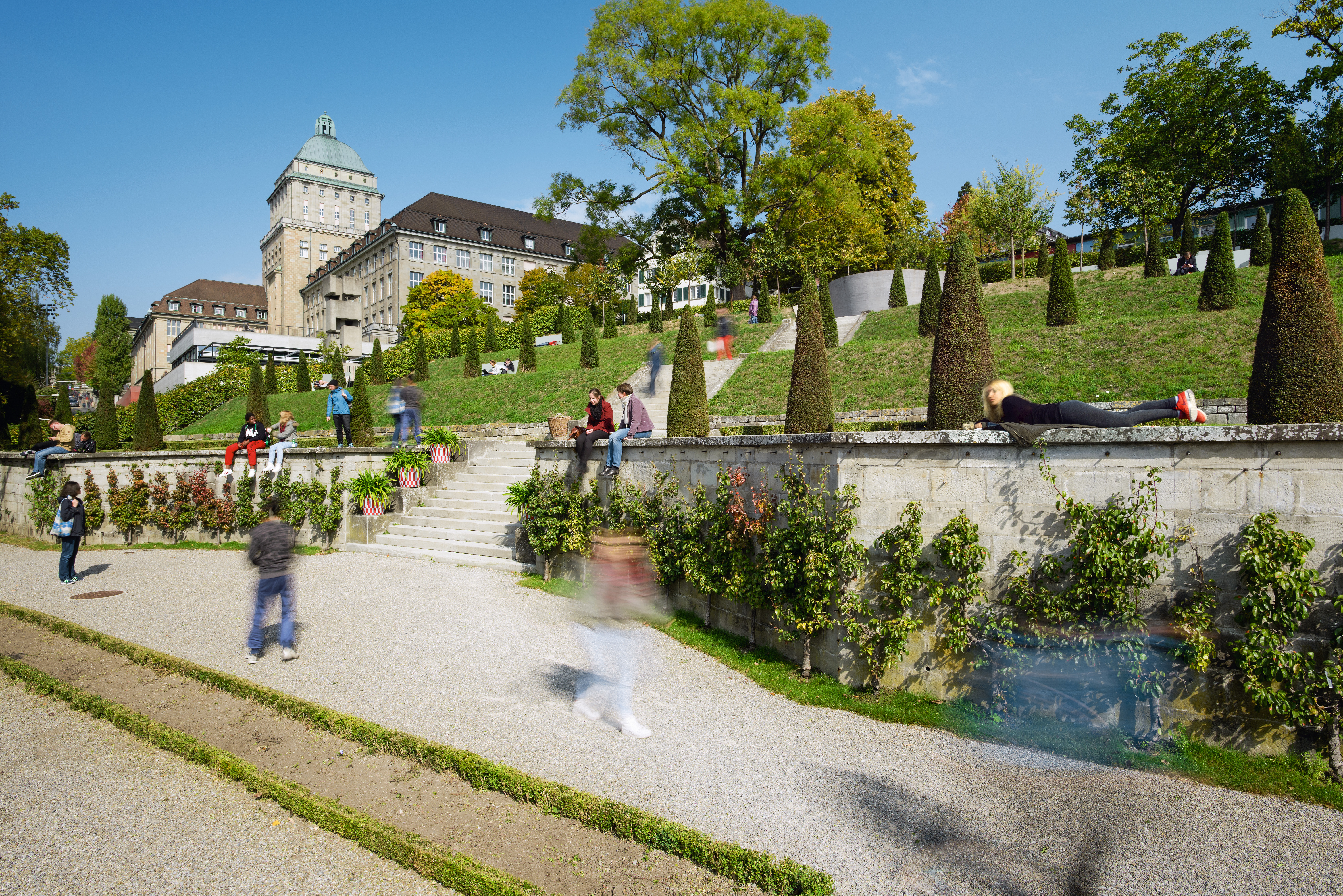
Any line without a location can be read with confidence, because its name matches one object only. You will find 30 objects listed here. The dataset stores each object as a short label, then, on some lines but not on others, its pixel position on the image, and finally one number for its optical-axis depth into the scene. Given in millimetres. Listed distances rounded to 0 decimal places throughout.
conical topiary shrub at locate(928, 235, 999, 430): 8906
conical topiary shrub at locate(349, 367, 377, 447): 17406
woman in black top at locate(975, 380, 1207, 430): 5281
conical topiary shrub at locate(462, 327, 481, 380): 32531
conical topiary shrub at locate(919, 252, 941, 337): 21531
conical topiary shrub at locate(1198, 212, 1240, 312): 18188
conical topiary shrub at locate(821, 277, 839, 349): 24188
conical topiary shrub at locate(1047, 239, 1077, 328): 20094
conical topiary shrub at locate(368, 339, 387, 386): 33562
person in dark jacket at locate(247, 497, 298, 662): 6941
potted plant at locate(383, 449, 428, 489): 14211
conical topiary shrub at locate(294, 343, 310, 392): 36281
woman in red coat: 9898
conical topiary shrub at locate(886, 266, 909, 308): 30109
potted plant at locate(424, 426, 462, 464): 14859
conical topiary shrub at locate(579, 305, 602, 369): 28156
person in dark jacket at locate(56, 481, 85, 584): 10852
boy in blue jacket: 16172
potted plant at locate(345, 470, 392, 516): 13438
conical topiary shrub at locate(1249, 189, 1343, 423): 5461
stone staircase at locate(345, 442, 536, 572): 12000
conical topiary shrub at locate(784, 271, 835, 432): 10945
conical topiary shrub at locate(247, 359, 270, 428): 20719
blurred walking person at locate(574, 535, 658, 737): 5164
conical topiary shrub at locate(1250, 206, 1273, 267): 21938
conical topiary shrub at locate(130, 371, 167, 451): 18828
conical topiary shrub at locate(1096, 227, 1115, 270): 29609
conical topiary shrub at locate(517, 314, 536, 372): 32469
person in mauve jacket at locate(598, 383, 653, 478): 9461
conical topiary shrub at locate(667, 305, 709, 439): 12477
